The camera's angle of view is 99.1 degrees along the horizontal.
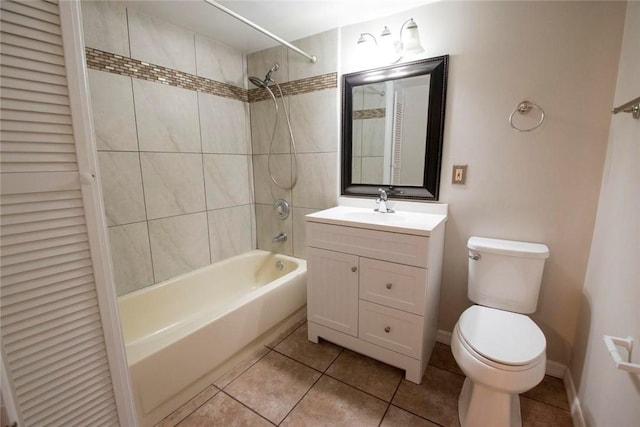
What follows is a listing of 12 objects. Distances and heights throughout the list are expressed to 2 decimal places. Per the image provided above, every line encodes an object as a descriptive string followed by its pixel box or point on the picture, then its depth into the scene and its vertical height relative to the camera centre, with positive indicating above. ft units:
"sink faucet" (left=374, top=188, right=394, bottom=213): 5.90 -0.76
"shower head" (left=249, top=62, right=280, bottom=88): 7.06 +2.26
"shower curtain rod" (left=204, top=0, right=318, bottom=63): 4.46 +2.65
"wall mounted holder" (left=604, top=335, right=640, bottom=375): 2.41 -1.78
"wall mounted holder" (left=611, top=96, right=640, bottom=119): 3.18 +0.73
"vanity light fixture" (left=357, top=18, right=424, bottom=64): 5.06 +2.48
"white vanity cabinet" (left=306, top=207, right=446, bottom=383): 4.69 -2.14
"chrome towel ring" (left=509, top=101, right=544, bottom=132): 4.64 +1.01
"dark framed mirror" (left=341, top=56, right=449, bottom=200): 5.49 +0.84
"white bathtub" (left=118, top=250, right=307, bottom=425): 4.17 -3.08
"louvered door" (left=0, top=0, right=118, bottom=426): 1.88 -0.50
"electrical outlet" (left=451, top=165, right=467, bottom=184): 5.39 -0.12
